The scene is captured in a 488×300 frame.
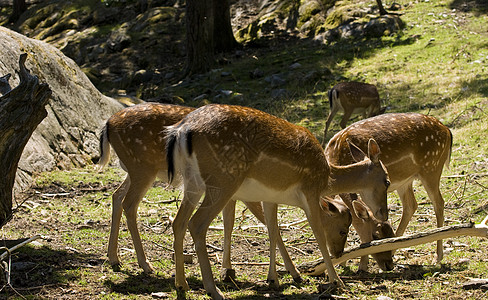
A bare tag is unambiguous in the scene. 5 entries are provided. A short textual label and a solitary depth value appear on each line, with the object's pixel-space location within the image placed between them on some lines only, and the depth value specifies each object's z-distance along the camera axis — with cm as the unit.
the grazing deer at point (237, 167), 991
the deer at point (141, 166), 1177
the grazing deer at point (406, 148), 1370
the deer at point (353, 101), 2577
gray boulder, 1869
